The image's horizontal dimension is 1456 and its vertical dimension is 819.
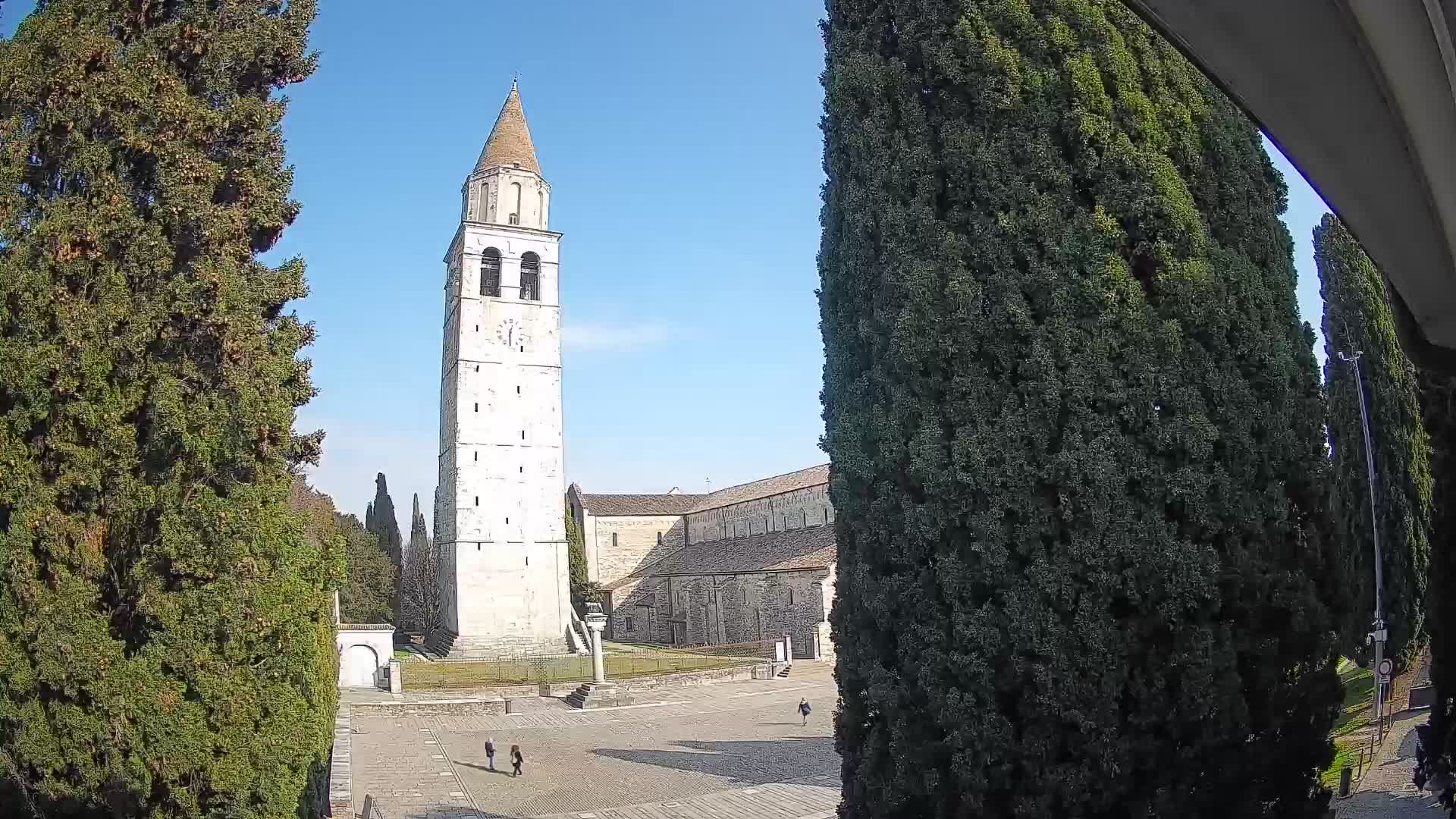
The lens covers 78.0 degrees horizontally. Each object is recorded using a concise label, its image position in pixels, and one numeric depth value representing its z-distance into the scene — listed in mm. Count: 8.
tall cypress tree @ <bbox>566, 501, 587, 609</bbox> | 44656
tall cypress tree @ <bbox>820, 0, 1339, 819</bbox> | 5031
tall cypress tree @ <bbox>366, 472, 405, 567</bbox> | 47500
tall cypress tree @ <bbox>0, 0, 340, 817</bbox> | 5977
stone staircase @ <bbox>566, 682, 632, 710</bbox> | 25297
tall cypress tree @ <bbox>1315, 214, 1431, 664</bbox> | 15273
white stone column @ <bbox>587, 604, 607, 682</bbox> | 26141
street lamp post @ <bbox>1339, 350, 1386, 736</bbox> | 12797
